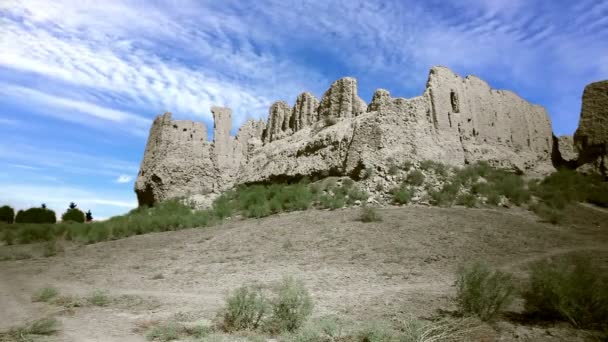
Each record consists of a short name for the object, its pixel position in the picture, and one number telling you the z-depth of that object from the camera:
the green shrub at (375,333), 5.40
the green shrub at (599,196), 17.45
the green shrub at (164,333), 5.81
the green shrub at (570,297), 5.98
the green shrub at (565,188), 16.89
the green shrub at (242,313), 6.34
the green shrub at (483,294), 6.53
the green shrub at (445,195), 15.87
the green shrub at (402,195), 16.11
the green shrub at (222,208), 18.31
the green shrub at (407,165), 17.73
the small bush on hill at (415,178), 16.97
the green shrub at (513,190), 16.84
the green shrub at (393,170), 17.53
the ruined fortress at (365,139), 18.88
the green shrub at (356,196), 16.70
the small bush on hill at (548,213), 14.55
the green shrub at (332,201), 16.48
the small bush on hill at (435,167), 17.80
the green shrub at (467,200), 15.84
